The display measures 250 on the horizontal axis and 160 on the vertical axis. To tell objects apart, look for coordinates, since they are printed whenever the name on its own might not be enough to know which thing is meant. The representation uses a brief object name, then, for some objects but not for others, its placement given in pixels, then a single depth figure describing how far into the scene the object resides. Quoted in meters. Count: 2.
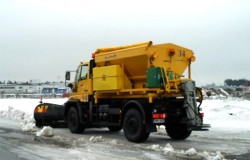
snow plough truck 12.58
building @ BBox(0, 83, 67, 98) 121.99
